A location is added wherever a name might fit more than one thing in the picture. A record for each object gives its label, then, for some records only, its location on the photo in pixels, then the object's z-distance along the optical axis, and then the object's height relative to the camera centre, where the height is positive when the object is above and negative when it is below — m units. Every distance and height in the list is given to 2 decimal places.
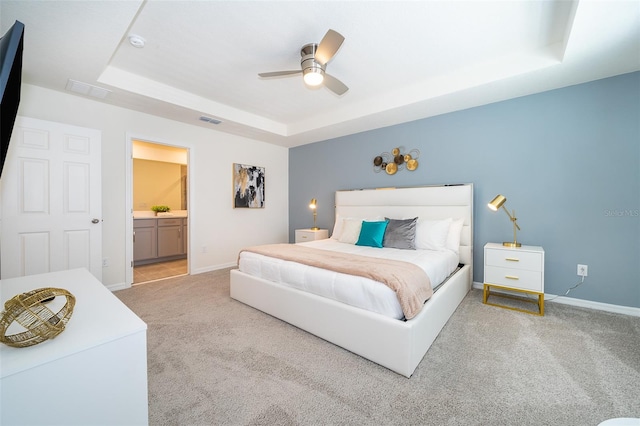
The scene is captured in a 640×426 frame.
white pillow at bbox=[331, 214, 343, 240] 4.10 -0.32
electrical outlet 2.78 -0.65
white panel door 2.65 +0.10
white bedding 1.87 -0.59
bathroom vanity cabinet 4.87 -0.60
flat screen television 0.85 +0.47
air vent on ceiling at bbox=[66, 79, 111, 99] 2.81 +1.33
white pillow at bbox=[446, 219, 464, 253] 3.24 -0.34
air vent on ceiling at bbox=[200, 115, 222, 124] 3.78 +1.32
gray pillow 3.21 -0.32
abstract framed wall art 4.73 +0.42
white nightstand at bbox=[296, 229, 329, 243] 4.70 -0.47
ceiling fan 2.14 +1.28
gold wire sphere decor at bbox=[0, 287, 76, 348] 0.81 -0.37
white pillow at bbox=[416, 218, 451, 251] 3.20 -0.32
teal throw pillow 3.36 -0.33
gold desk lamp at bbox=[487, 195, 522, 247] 2.90 +0.02
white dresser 0.77 -0.54
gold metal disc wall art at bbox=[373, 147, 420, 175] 3.92 +0.75
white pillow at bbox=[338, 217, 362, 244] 3.72 -0.32
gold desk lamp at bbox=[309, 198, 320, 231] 4.91 +0.01
